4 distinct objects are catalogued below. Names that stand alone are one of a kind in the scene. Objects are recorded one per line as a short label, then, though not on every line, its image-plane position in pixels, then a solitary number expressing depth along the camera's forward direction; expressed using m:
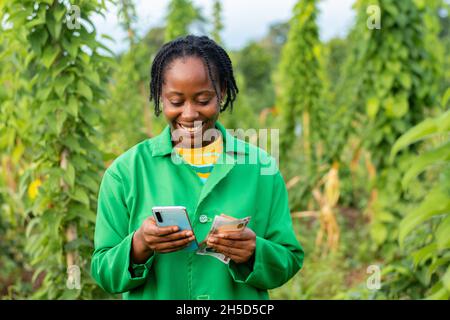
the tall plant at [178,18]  6.92
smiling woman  1.60
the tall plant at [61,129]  2.88
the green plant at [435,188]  1.15
